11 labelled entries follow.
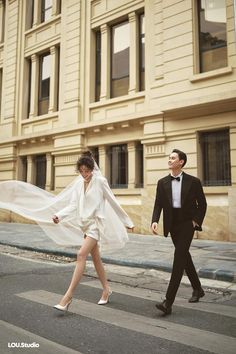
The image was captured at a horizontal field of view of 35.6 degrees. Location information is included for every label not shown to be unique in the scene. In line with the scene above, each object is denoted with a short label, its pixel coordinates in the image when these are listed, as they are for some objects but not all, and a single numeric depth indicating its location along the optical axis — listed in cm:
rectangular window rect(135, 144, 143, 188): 1449
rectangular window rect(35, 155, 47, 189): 1856
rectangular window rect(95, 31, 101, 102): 1655
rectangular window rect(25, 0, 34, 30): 2008
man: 459
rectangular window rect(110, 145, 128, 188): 1502
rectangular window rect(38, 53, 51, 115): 1906
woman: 461
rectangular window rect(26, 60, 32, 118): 2008
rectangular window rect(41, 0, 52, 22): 1912
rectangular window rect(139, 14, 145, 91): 1490
